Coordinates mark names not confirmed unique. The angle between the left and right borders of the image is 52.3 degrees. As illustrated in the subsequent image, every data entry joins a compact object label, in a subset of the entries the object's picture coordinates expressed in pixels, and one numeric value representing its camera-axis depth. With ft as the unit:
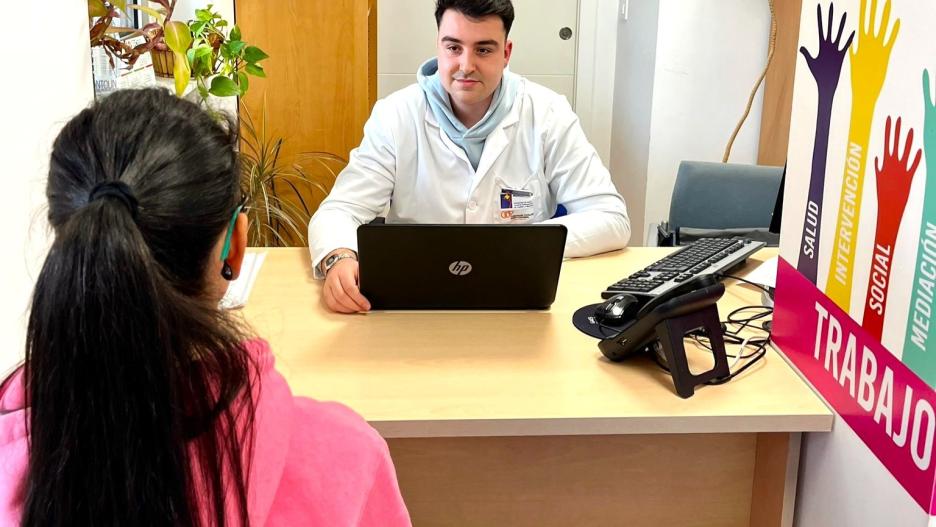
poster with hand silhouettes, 3.82
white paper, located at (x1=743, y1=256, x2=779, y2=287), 6.56
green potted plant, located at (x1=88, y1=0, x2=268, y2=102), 6.99
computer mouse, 5.75
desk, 4.73
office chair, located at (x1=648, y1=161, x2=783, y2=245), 9.13
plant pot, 8.21
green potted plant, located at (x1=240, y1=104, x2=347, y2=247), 10.10
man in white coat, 8.02
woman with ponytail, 2.52
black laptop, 5.58
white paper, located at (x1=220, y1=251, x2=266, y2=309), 6.07
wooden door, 10.32
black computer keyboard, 6.21
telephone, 4.89
